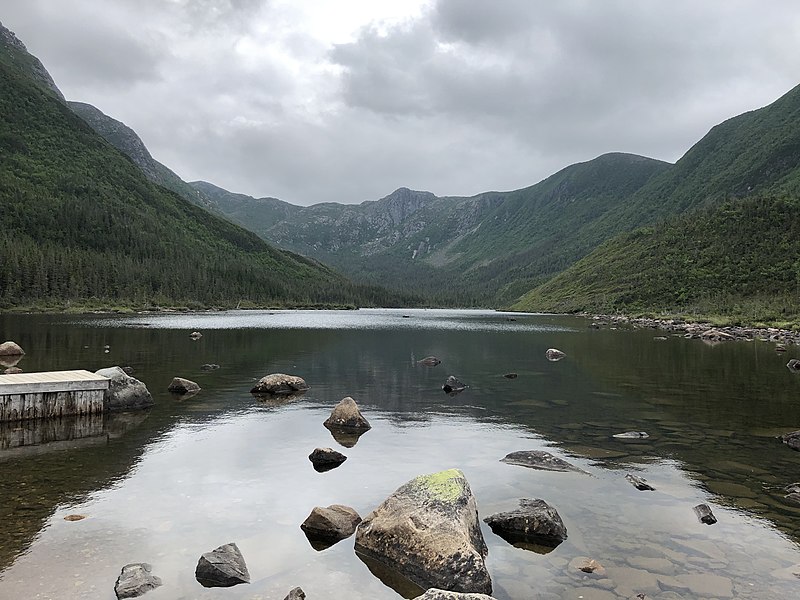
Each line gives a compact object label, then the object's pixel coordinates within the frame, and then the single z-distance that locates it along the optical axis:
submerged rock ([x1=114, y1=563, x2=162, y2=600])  10.86
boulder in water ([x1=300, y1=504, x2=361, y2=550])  14.18
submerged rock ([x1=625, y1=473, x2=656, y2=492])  18.02
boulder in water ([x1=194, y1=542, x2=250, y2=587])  11.58
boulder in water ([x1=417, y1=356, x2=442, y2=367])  53.98
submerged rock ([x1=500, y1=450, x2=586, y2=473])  20.44
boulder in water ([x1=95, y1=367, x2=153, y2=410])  28.80
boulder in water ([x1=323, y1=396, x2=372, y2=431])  27.03
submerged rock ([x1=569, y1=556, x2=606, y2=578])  12.34
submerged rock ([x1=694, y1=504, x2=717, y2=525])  15.23
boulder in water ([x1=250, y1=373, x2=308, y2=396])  36.41
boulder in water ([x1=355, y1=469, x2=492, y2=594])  11.88
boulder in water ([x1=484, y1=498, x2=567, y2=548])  14.23
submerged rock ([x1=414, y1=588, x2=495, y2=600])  9.35
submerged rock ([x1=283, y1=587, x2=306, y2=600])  10.75
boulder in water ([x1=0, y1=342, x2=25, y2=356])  48.31
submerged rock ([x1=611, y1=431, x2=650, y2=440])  25.17
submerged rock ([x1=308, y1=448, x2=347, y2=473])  20.84
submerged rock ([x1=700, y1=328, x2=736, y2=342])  86.47
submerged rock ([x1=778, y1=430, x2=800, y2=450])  23.06
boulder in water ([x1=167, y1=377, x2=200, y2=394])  35.25
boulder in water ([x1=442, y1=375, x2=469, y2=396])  38.63
